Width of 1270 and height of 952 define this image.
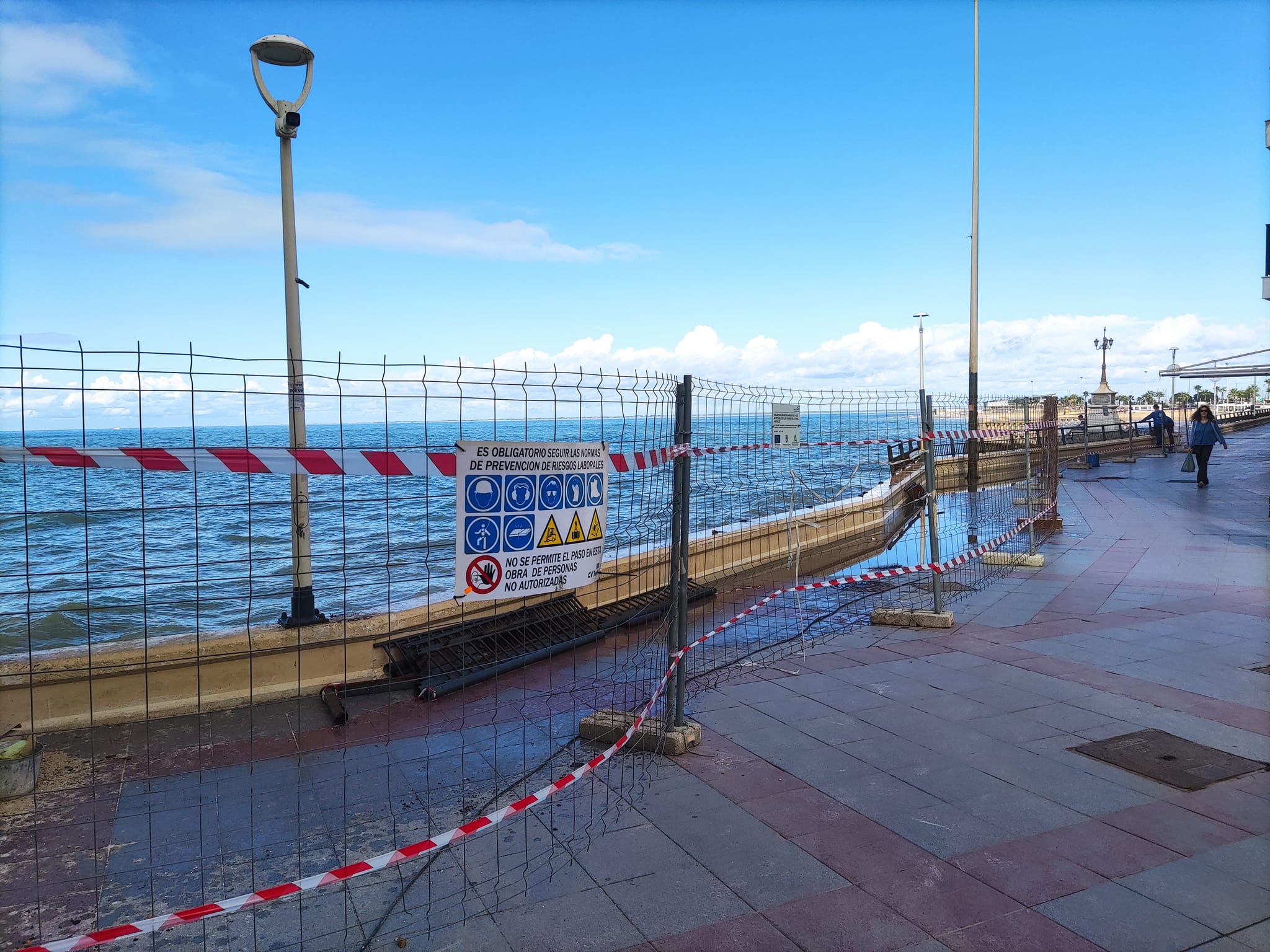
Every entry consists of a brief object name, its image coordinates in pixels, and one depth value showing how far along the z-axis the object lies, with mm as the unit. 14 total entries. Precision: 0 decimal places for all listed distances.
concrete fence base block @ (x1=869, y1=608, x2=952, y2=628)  8008
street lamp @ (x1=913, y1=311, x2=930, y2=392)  53306
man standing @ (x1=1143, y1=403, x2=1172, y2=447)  32781
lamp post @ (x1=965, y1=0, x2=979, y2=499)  21641
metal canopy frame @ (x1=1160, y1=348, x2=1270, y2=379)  27125
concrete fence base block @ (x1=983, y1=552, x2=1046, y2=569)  10883
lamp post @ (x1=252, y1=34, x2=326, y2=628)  6992
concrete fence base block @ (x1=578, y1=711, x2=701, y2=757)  5031
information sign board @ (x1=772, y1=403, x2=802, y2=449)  6840
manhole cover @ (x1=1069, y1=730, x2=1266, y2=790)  4656
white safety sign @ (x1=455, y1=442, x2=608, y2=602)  3760
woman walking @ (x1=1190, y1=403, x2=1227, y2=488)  19094
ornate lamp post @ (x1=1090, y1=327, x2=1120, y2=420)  53288
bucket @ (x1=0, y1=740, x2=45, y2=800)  4648
